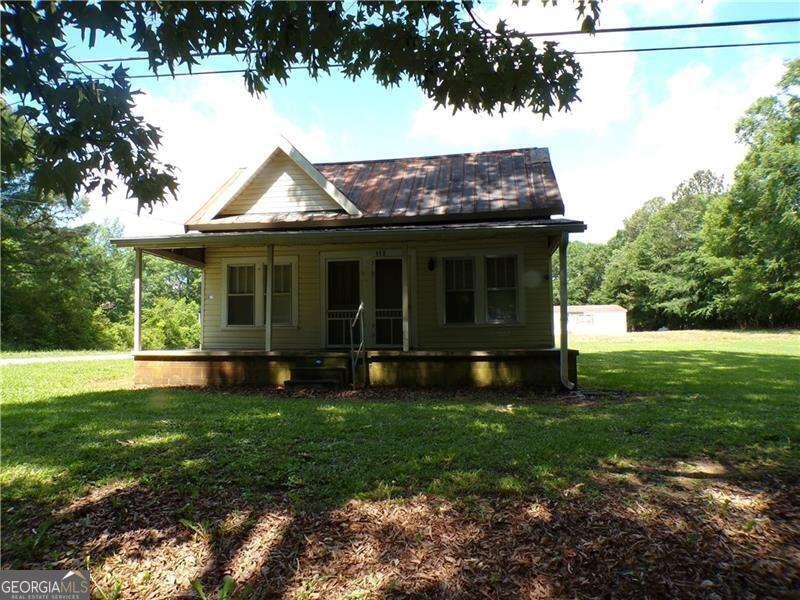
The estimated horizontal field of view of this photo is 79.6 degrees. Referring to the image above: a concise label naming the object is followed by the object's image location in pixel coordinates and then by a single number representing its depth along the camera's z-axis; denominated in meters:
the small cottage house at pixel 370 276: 9.80
